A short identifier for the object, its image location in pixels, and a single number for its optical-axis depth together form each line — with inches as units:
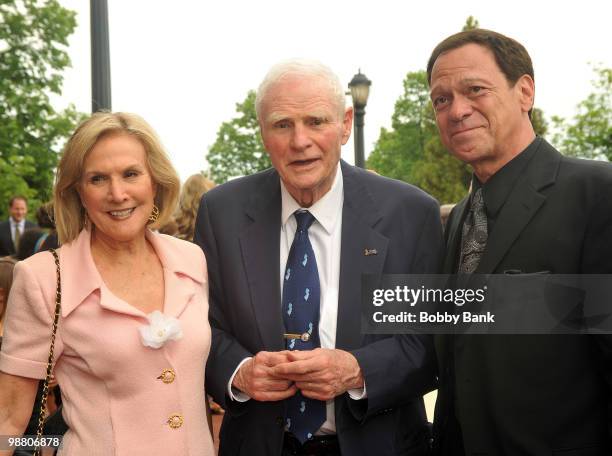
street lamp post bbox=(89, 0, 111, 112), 253.3
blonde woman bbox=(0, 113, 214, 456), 107.2
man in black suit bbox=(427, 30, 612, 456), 102.1
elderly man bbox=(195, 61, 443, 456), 114.8
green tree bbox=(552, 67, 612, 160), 1194.0
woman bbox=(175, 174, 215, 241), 262.7
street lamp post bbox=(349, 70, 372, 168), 545.0
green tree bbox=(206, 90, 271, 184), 1883.6
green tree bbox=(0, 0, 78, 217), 834.2
